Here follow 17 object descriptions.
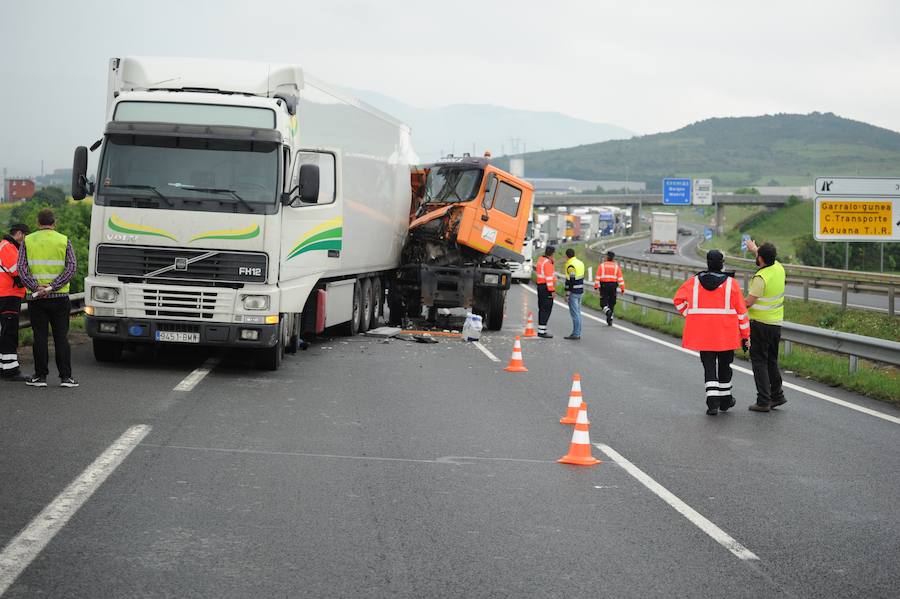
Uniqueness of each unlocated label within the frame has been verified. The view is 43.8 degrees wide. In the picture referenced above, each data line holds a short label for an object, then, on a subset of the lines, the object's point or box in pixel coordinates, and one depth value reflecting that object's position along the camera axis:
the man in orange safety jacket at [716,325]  11.77
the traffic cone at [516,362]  15.67
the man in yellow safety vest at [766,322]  12.12
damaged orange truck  22.77
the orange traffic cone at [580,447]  8.70
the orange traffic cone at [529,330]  22.57
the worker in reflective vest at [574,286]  22.12
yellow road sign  21.03
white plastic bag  20.52
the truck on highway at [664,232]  88.19
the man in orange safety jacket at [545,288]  22.45
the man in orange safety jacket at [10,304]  12.43
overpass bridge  135.75
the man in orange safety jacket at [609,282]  25.78
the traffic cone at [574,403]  10.48
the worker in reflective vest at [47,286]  12.03
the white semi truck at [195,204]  13.22
